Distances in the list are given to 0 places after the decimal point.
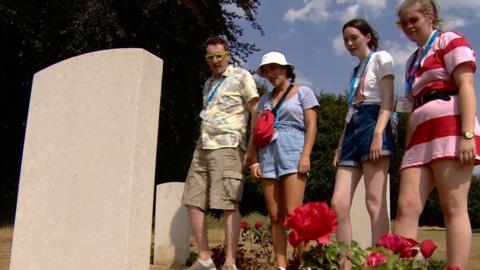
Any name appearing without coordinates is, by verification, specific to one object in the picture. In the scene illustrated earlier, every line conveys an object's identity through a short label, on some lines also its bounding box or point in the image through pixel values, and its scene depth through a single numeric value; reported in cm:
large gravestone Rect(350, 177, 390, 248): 591
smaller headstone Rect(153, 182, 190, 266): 568
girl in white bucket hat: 399
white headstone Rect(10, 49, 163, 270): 289
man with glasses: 424
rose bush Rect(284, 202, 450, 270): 212
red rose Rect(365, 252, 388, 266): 204
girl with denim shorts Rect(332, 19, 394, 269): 338
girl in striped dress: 285
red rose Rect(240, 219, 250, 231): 564
